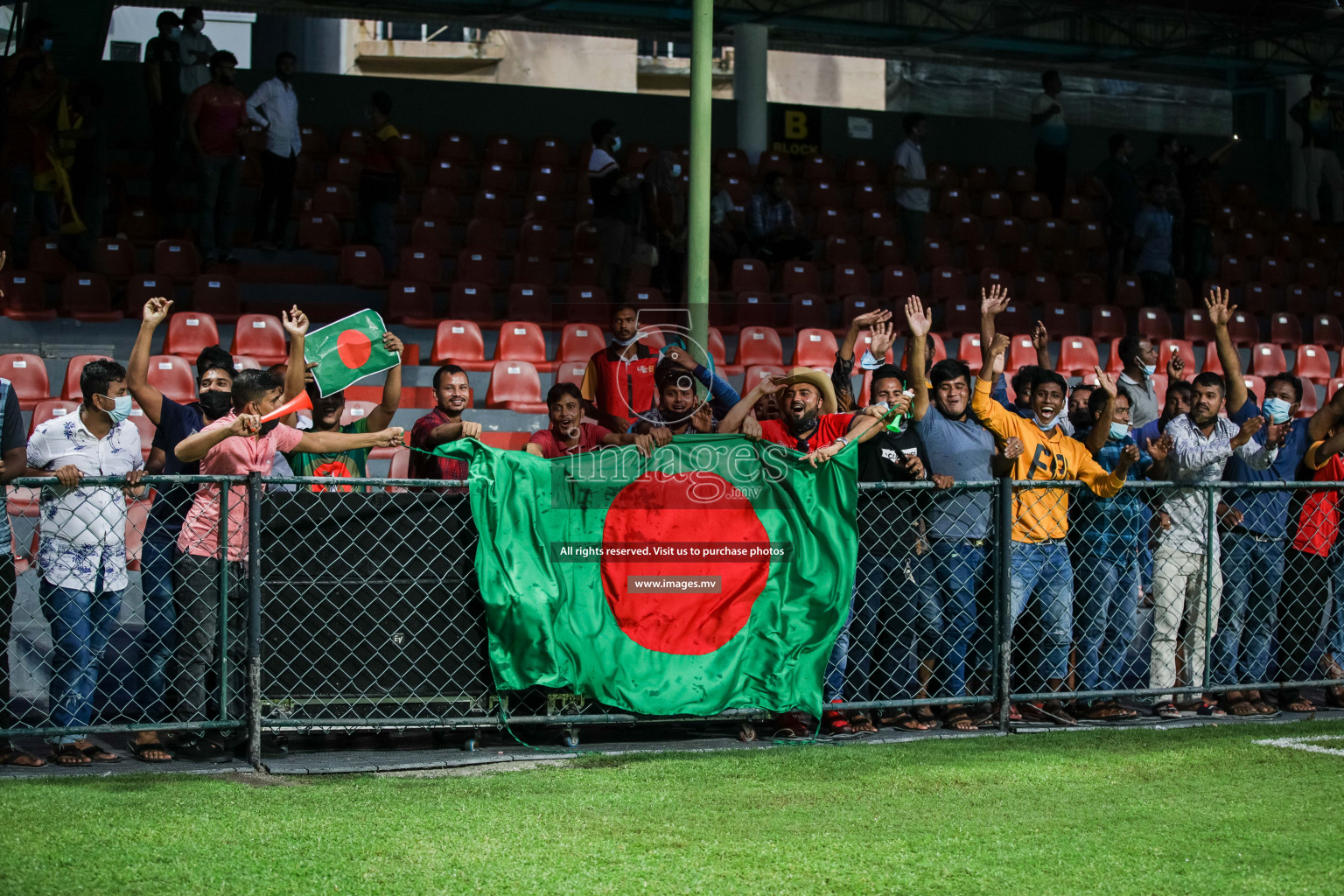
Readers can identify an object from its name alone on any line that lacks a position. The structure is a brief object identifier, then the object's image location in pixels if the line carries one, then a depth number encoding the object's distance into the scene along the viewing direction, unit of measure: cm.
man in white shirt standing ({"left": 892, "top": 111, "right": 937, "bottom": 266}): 1667
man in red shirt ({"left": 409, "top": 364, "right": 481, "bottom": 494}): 680
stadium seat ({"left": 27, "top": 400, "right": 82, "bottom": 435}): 966
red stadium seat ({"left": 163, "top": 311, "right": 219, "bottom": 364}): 1187
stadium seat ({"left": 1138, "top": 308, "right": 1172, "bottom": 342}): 1544
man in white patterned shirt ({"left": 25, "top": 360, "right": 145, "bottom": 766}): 605
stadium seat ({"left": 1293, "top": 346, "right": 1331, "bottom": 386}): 1517
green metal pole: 812
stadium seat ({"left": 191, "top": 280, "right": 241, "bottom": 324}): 1288
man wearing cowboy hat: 695
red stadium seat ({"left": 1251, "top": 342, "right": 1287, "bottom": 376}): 1527
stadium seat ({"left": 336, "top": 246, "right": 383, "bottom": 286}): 1396
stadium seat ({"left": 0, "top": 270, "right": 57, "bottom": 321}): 1238
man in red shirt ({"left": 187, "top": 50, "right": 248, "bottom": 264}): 1346
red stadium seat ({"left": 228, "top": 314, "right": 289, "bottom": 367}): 1204
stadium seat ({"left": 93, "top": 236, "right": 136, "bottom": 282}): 1335
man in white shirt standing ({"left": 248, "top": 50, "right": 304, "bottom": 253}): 1408
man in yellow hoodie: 704
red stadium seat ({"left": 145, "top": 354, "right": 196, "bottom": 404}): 1070
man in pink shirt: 615
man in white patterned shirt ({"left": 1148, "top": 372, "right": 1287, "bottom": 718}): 747
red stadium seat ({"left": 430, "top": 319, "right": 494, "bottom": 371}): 1245
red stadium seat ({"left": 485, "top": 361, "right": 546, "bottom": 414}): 1179
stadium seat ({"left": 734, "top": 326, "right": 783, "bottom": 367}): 1276
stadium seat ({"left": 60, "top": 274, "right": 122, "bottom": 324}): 1255
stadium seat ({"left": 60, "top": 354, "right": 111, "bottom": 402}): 1049
